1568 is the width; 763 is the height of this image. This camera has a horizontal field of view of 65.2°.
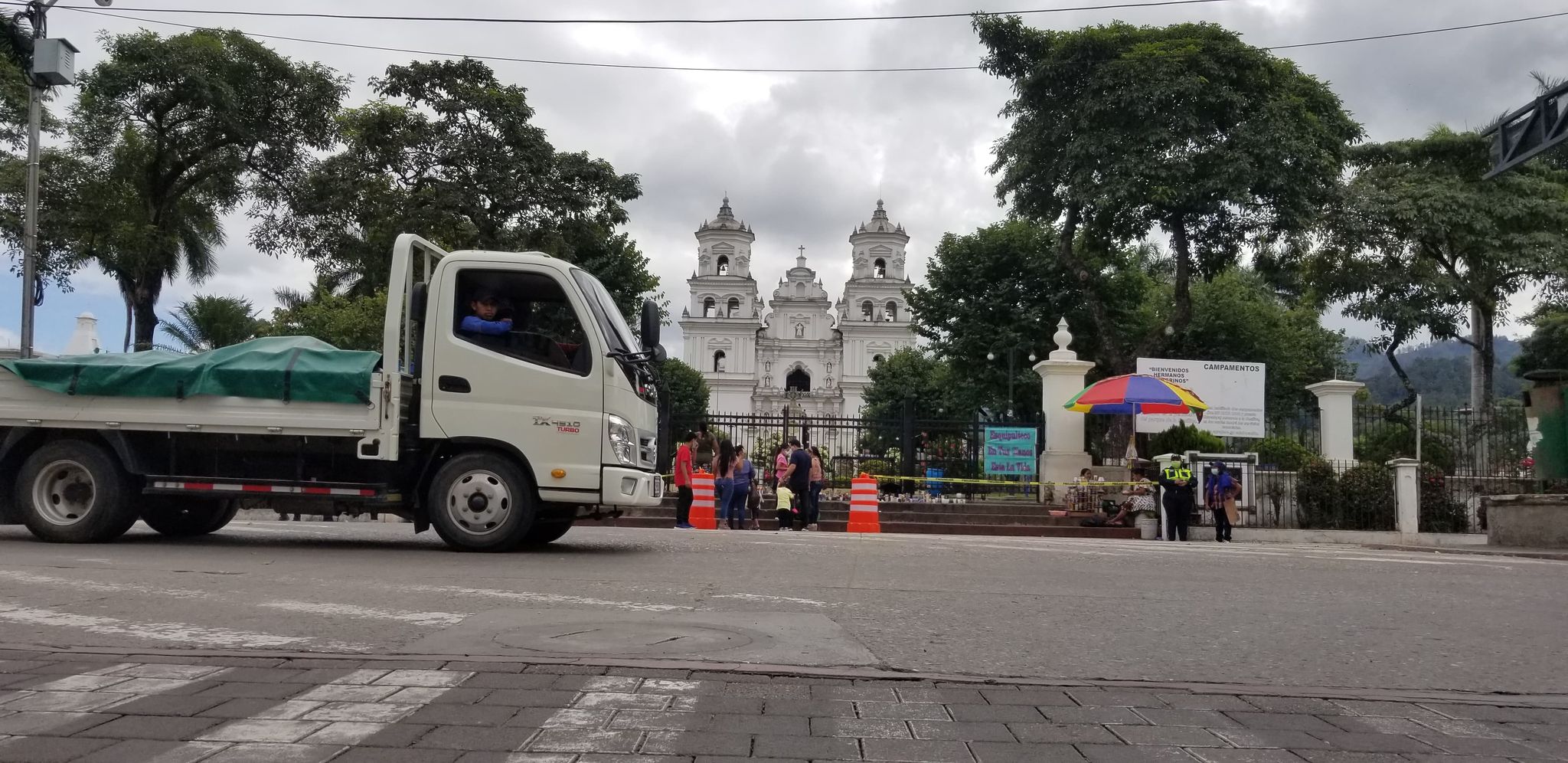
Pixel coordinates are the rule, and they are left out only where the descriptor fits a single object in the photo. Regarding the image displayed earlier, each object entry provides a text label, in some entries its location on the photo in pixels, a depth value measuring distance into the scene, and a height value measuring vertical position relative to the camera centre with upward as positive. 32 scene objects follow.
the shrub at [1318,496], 20.03 -0.41
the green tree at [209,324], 40.59 +4.05
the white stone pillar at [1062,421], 23.61 +0.86
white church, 100.19 +11.27
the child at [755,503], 20.53 -0.78
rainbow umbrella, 21.22 +1.22
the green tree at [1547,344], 36.34 +4.02
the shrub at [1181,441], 22.66 +0.49
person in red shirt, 18.31 -0.42
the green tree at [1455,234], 34.66 +6.88
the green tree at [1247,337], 43.59 +4.82
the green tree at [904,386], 66.00 +4.53
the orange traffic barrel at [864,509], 18.91 -0.74
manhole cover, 5.43 -0.85
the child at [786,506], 19.62 -0.77
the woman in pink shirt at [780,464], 21.83 -0.11
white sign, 26.00 +1.61
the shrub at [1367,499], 19.78 -0.43
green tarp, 10.01 +0.58
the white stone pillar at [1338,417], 24.20 +1.09
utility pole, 17.25 +5.18
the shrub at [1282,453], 23.80 +0.35
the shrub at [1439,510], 19.92 -0.58
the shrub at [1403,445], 24.20 +0.60
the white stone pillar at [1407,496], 18.86 -0.35
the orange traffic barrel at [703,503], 19.06 -0.74
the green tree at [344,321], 32.38 +3.50
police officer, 18.23 -0.42
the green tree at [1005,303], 39.62 +5.33
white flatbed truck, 9.97 +0.14
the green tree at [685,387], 81.19 +4.74
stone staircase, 20.33 -1.01
